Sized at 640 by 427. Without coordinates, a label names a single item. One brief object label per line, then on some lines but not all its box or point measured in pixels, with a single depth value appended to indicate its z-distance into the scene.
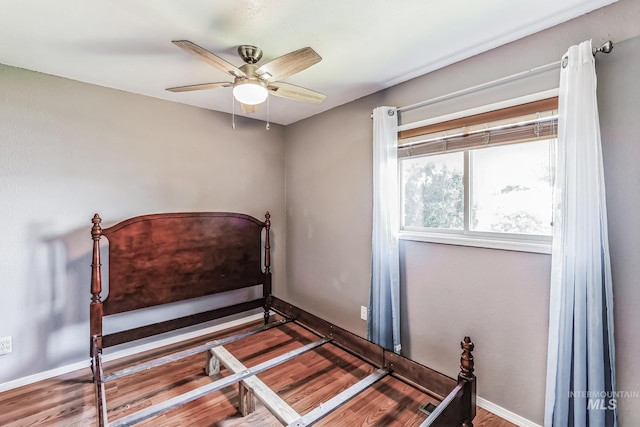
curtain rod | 1.48
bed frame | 1.58
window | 1.77
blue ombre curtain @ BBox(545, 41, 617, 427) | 1.44
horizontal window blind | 1.73
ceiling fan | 1.55
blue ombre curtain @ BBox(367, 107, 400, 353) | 2.37
